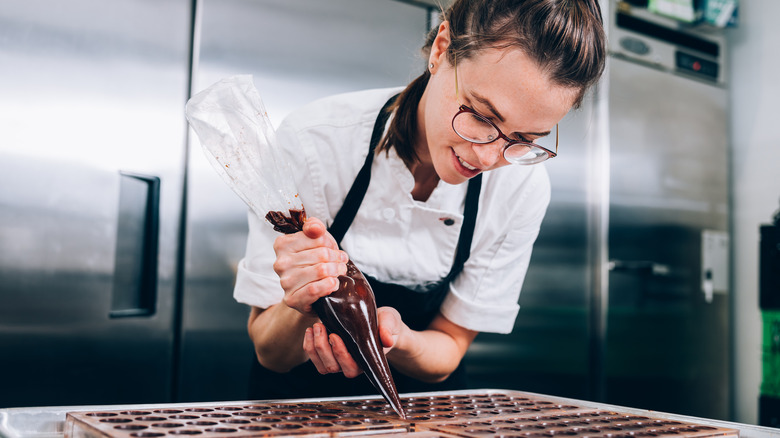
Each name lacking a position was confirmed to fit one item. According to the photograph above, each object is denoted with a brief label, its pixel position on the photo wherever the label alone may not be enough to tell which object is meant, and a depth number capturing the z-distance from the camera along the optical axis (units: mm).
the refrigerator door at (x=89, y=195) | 1615
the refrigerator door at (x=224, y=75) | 1881
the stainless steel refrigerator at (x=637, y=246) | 2572
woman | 948
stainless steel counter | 766
